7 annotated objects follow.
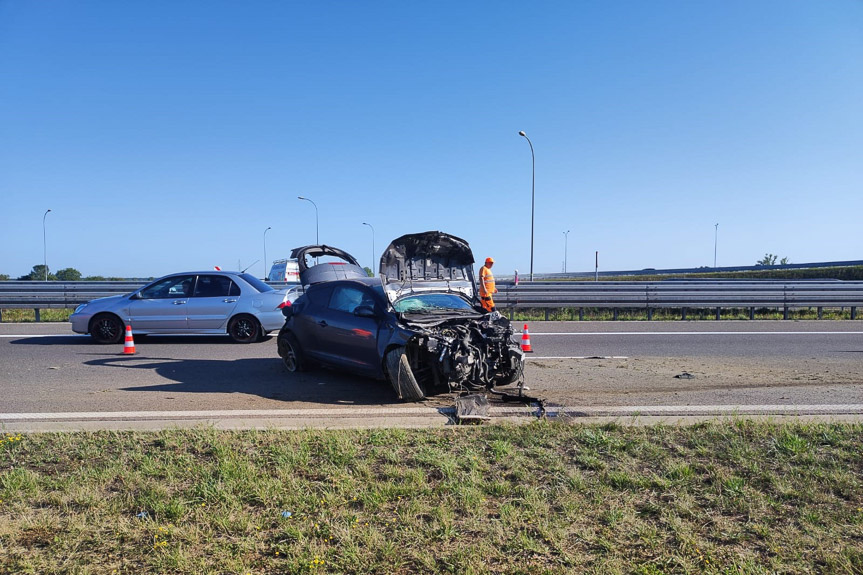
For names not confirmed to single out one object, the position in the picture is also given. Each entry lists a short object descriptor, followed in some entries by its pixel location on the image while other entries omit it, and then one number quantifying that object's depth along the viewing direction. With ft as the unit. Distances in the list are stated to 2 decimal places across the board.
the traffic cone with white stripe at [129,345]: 35.70
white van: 85.56
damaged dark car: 23.63
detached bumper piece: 19.94
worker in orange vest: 49.80
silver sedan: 39.93
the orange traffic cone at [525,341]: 36.75
